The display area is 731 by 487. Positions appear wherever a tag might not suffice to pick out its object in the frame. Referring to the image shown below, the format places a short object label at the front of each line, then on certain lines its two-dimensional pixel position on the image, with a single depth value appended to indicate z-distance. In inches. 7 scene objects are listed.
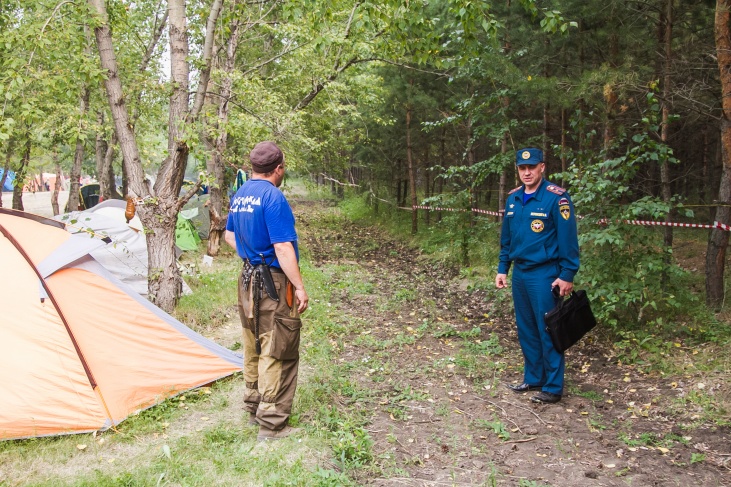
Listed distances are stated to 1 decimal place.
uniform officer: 168.2
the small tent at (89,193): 791.7
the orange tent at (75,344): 152.1
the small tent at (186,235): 455.6
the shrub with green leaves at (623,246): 199.5
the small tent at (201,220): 537.3
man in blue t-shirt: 140.2
